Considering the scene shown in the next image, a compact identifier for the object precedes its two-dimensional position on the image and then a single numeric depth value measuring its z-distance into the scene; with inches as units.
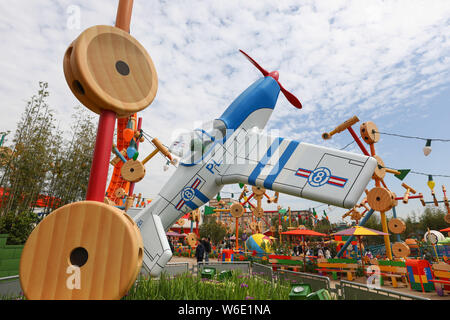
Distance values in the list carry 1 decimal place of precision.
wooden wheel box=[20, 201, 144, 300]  85.4
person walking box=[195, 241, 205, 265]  384.1
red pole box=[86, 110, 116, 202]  104.8
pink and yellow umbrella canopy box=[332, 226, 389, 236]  364.4
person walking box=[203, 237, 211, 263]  438.9
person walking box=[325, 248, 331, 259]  571.1
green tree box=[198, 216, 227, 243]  1171.9
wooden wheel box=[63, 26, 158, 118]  99.7
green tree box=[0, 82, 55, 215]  355.6
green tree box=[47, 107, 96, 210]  424.8
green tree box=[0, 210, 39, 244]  328.8
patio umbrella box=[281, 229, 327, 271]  465.4
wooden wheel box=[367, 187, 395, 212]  299.6
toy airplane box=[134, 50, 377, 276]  154.3
